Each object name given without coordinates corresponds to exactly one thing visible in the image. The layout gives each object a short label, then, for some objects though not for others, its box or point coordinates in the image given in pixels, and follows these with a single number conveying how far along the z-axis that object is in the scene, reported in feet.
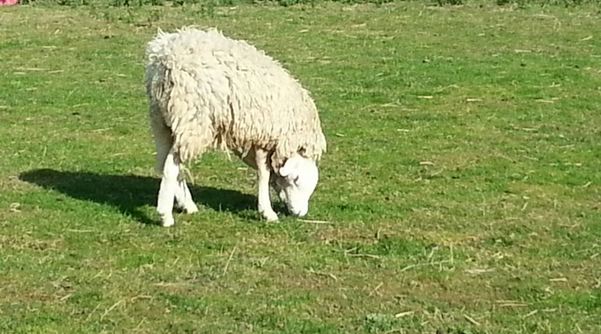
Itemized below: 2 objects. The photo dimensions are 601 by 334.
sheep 30.04
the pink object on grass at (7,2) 75.19
